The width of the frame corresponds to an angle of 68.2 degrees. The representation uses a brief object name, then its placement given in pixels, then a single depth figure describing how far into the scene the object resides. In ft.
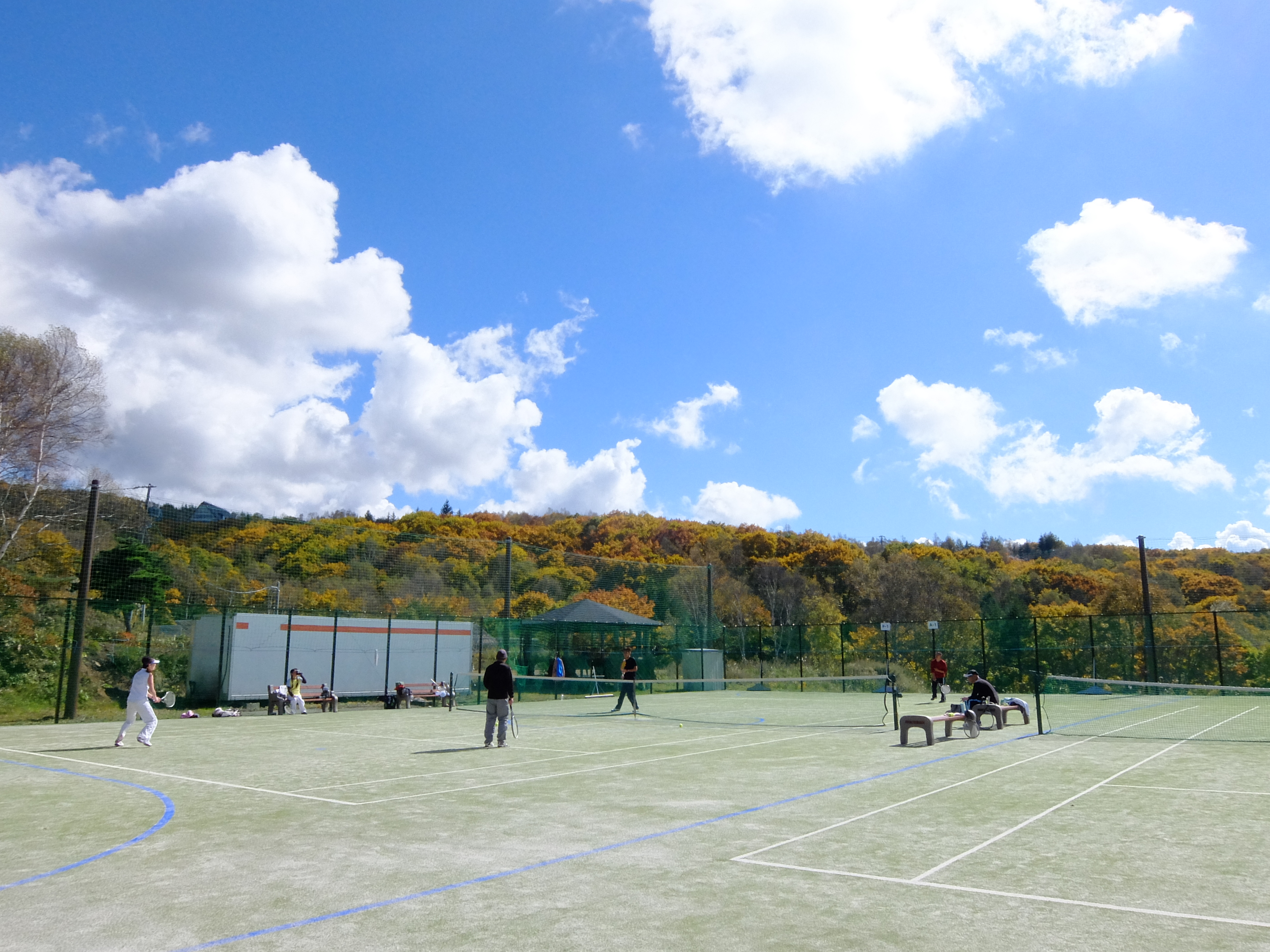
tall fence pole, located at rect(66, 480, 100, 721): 72.84
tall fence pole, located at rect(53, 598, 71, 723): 70.33
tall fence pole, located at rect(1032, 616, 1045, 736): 56.82
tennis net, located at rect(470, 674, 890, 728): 75.15
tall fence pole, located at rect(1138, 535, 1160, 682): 109.70
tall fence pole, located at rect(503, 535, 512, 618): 123.54
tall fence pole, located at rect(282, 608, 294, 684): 89.97
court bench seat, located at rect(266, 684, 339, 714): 86.89
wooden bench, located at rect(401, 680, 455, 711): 90.12
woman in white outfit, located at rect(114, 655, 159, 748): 54.19
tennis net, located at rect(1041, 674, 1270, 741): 61.72
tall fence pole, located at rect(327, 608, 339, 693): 93.71
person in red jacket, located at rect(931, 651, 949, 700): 94.17
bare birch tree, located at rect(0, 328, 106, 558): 106.63
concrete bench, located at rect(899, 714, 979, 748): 51.65
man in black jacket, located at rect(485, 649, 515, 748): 53.36
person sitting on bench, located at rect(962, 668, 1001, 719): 60.75
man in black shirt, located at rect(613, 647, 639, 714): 78.12
